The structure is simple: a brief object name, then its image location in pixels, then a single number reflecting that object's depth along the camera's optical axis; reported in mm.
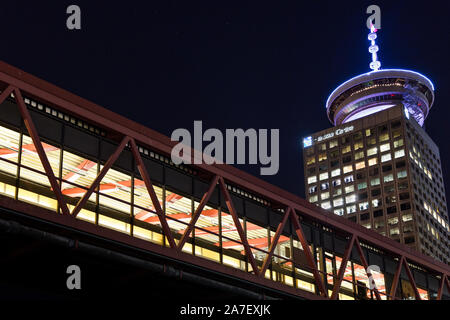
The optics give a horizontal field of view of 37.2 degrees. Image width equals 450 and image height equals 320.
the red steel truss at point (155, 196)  20531
